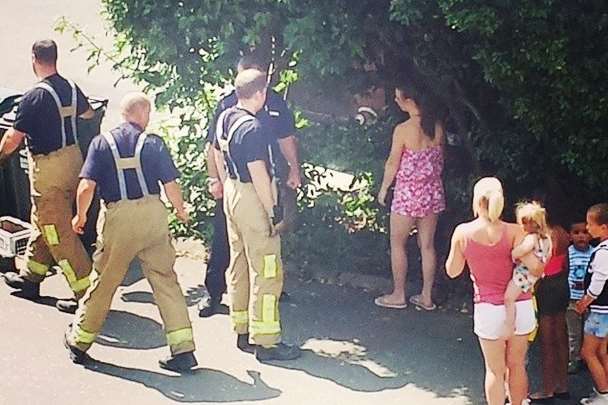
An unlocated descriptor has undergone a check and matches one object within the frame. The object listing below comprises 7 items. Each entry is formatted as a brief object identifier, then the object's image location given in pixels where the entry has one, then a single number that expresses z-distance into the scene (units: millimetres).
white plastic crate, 14753
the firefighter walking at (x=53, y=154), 13377
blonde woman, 10292
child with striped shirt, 11485
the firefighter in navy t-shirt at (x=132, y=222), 11953
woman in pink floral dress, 13438
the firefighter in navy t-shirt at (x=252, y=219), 11940
